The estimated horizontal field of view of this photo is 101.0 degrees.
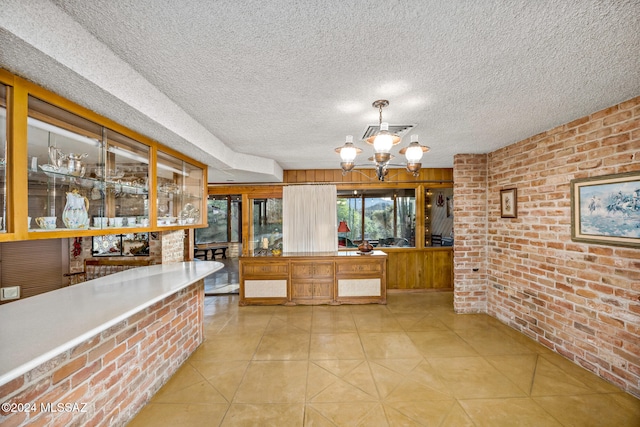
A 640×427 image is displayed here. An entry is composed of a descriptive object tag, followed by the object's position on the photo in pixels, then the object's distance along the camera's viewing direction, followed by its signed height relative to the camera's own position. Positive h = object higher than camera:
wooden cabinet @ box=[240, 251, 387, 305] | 4.53 -1.13
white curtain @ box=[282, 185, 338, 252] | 5.23 -0.07
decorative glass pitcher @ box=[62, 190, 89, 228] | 1.56 +0.03
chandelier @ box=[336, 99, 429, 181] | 2.02 +0.53
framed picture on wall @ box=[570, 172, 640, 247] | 2.18 +0.02
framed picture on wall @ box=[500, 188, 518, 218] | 3.45 +0.13
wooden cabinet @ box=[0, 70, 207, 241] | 1.22 +0.28
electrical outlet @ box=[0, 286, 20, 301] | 2.50 -0.73
